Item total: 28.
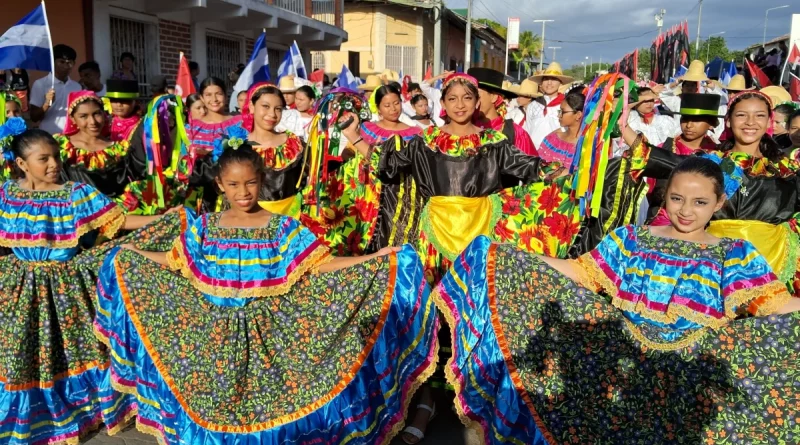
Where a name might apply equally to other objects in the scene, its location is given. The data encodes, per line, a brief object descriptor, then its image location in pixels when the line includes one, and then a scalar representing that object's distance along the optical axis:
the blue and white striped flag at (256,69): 8.58
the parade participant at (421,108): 8.32
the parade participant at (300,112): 8.05
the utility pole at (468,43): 26.83
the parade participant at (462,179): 4.10
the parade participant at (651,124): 7.82
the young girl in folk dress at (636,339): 2.80
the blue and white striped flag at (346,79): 11.88
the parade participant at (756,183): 3.74
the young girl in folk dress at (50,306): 3.53
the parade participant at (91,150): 4.53
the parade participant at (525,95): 8.26
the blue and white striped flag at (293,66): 10.88
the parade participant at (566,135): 5.39
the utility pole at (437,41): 24.31
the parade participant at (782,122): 6.70
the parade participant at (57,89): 6.66
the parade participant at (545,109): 7.84
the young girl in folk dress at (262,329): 3.09
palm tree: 63.22
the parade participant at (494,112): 5.19
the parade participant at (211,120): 6.17
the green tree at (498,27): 57.92
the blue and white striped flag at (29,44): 5.92
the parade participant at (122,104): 5.31
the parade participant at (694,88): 9.27
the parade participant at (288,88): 9.37
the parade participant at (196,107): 6.86
